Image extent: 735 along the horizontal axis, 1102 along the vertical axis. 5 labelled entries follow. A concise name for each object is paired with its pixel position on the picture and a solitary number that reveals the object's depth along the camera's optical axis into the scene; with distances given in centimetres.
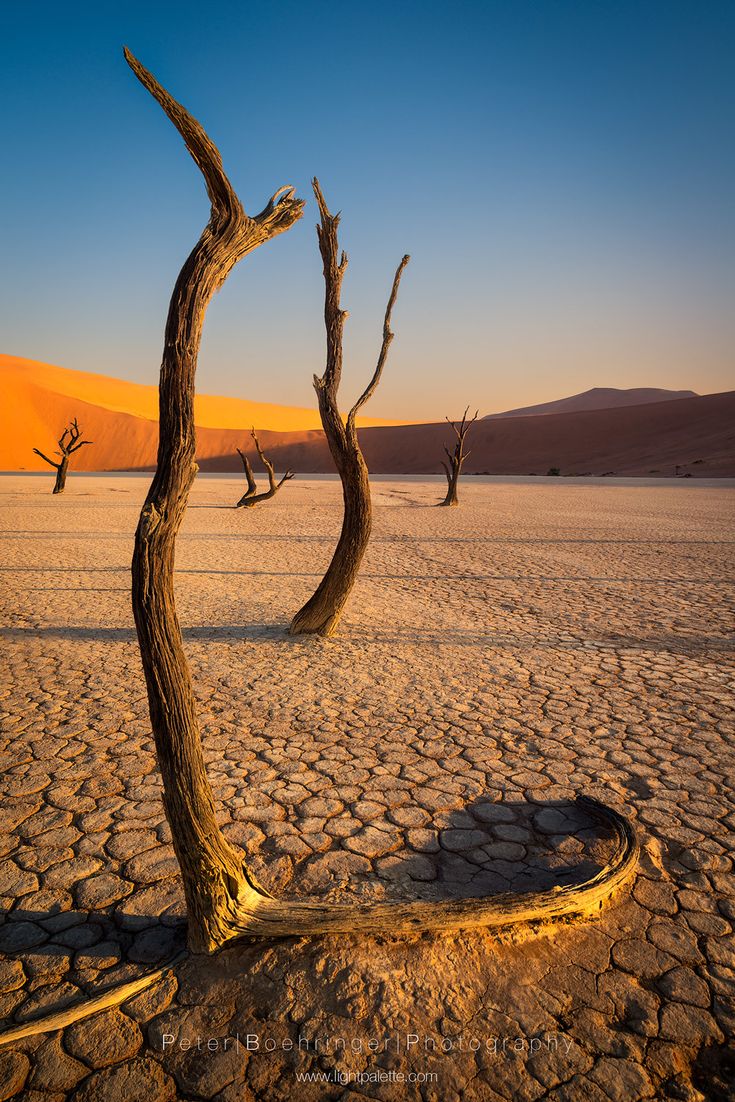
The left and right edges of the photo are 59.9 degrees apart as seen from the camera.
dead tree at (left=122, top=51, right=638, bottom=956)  182
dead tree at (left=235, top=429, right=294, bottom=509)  1836
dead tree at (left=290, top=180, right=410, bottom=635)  524
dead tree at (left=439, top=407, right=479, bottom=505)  1945
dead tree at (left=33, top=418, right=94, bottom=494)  2105
